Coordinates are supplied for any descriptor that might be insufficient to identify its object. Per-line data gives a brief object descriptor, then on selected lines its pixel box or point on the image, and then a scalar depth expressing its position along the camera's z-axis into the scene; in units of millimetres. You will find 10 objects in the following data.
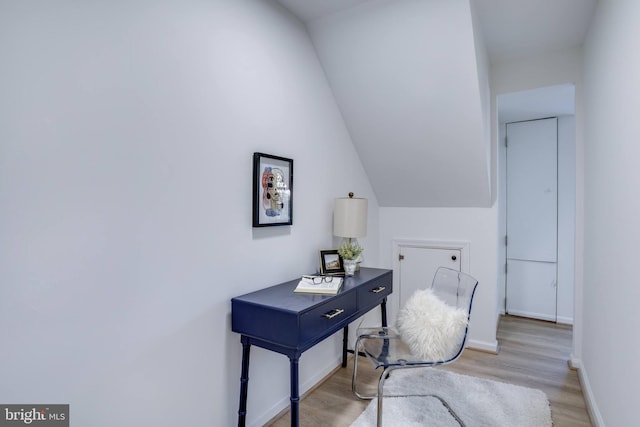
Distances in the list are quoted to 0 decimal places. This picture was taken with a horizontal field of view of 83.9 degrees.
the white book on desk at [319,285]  1923
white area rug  2053
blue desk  1601
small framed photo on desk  2441
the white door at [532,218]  3994
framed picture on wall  1974
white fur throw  1849
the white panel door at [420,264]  3342
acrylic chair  1833
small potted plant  2463
